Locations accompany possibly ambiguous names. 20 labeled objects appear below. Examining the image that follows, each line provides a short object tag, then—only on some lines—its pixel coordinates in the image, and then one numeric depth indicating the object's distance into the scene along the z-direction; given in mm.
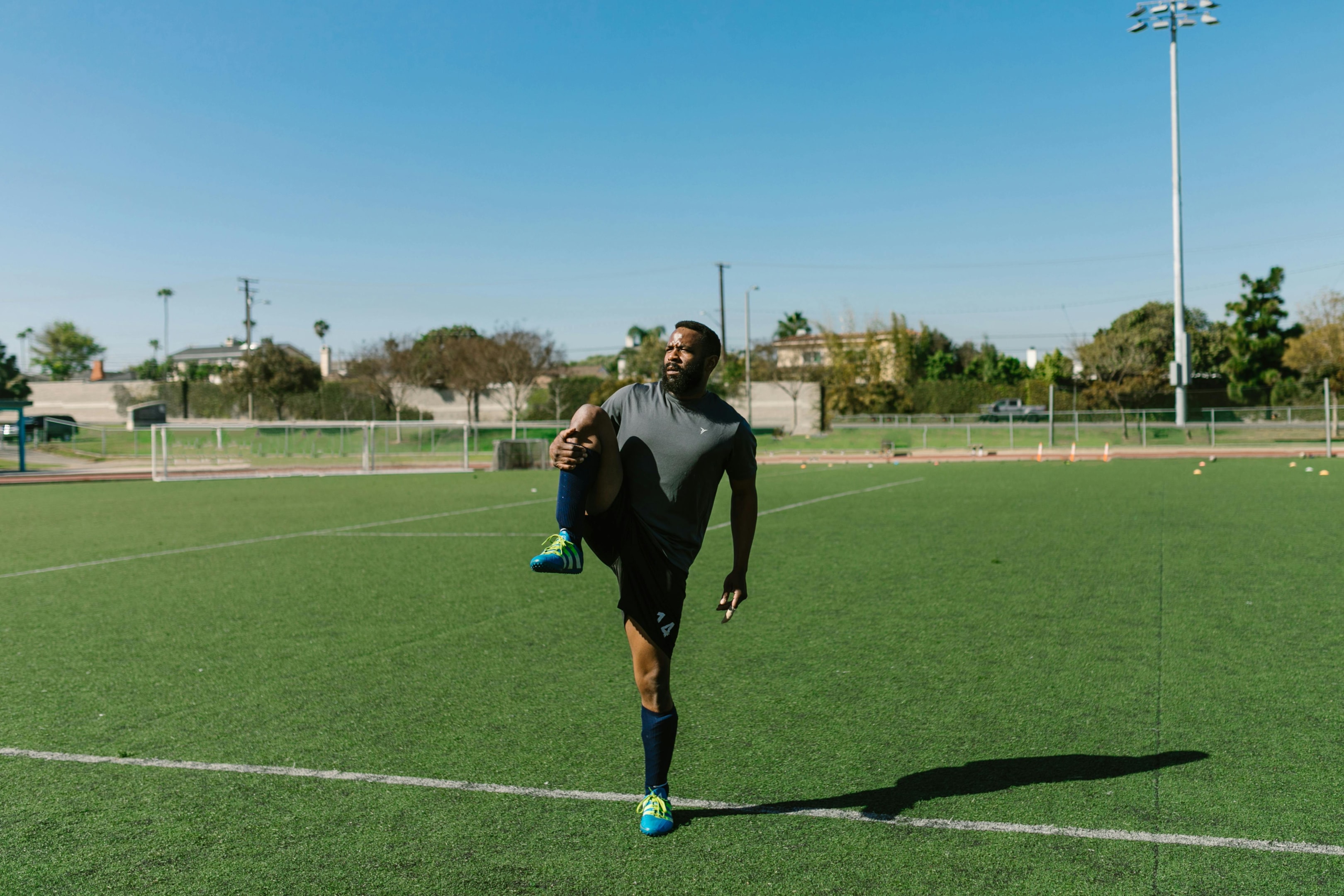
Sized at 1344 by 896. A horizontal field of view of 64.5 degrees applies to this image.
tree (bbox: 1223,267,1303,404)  56750
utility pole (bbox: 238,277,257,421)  81125
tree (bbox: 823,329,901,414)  60094
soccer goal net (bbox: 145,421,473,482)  33094
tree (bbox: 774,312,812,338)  109688
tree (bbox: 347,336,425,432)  67250
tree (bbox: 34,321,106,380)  111500
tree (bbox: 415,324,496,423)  65125
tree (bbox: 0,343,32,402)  79812
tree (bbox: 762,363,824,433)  63562
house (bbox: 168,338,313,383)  138625
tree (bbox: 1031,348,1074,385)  65625
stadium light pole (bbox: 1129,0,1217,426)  37844
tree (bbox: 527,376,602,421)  67875
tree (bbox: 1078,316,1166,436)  54906
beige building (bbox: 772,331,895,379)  64938
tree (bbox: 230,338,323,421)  69000
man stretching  4012
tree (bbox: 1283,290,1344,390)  48781
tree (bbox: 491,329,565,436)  65062
